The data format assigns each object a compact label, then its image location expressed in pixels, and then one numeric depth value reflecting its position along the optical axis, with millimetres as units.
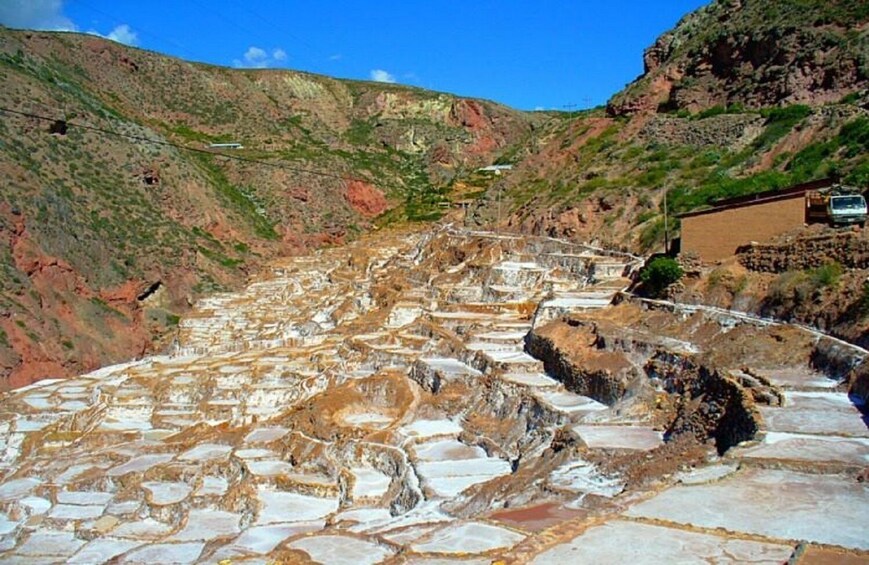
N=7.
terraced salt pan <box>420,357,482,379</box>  22656
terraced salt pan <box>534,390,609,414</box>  17681
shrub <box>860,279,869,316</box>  15096
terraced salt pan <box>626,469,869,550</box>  8547
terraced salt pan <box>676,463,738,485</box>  10266
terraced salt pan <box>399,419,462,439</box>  20297
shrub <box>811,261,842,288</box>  16859
